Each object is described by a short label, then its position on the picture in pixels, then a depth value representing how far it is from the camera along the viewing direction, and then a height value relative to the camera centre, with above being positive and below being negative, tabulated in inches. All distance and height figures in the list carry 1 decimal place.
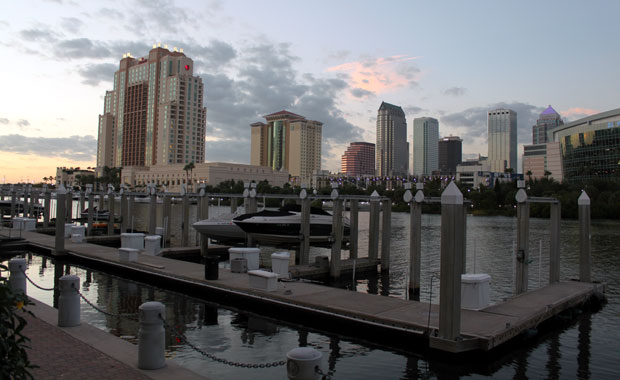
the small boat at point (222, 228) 1244.5 -78.9
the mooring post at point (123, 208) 1407.0 -31.4
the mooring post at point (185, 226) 1189.2 -71.3
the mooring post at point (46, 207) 1594.2 -37.0
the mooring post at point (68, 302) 387.2 -91.4
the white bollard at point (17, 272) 466.9 -80.0
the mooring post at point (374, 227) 910.4 -52.2
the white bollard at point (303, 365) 236.4 -86.5
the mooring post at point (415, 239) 724.7 -57.5
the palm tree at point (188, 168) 6786.4 +477.9
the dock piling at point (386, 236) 914.1 -69.4
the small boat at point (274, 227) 1168.8 -68.3
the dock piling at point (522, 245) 653.9 -58.0
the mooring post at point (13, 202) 1840.1 -27.6
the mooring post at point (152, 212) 1211.9 -36.2
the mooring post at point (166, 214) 1264.5 -43.7
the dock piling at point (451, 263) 398.3 -52.1
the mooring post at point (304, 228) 901.2 -53.1
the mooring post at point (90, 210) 1483.8 -42.4
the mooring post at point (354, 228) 988.6 -56.7
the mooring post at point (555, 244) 740.0 -62.8
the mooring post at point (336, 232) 856.9 -57.0
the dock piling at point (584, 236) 740.6 -48.8
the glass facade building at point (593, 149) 4810.5 +660.5
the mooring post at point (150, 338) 299.6 -93.4
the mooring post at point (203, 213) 1123.9 -36.7
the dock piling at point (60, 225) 984.3 -63.3
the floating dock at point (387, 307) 439.4 -123.6
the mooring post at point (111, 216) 1488.7 -60.7
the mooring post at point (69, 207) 1601.1 -37.8
